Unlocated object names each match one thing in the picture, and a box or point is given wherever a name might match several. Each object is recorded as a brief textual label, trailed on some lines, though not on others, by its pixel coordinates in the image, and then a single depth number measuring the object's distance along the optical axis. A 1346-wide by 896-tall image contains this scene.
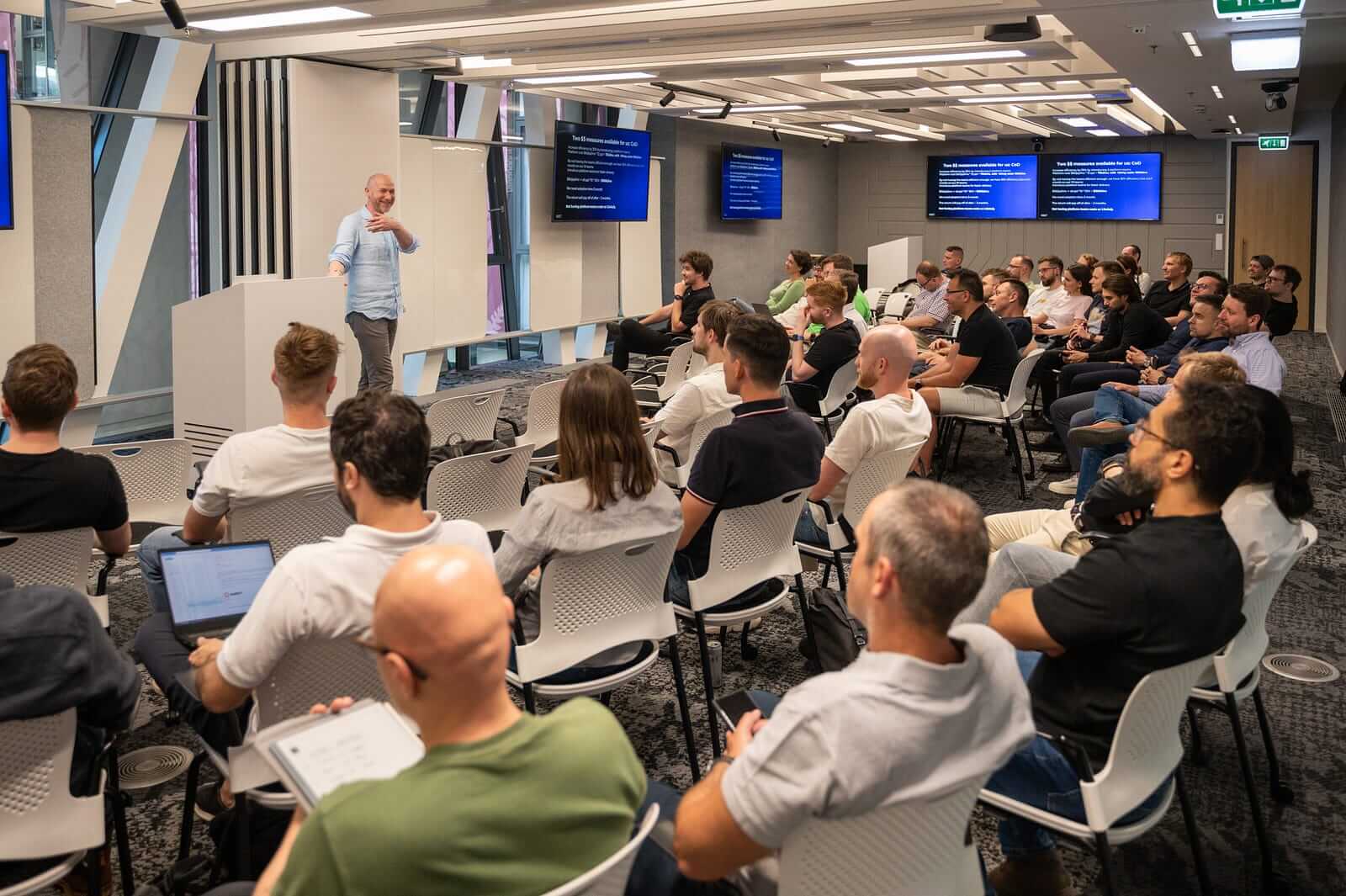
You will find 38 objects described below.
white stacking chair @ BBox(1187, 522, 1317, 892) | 2.88
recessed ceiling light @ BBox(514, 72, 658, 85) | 9.65
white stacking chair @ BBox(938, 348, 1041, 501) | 7.02
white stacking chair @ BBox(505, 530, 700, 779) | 2.96
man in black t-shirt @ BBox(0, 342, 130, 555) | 3.17
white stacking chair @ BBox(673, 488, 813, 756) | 3.54
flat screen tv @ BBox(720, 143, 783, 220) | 16.84
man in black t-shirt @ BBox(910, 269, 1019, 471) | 7.10
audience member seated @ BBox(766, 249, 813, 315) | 10.66
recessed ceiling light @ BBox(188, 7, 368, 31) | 6.88
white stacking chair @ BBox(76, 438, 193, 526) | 4.26
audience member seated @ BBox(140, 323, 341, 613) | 3.35
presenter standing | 8.13
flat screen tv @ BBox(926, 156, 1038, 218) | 19.45
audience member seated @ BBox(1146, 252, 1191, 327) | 9.91
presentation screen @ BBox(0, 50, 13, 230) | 6.30
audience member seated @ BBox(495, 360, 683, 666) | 2.98
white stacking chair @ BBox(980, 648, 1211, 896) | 2.25
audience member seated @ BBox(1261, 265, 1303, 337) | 9.95
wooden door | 18.19
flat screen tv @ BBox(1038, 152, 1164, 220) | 18.48
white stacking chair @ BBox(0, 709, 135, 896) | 2.10
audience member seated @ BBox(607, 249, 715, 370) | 9.38
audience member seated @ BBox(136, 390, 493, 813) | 2.21
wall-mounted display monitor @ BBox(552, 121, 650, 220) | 12.21
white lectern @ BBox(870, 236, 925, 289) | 16.44
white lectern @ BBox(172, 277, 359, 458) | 6.61
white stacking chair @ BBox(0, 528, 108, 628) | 3.18
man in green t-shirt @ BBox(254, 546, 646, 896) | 1.38
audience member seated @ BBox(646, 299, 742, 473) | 4.93
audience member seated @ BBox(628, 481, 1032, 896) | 1.67
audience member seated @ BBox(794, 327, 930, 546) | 4.20
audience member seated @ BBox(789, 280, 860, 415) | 7.26
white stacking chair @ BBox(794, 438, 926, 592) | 4.13
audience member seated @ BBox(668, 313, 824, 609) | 3.59
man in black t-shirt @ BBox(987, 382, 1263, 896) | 2.28
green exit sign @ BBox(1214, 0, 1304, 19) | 5.84
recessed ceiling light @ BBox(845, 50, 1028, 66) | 8.18
